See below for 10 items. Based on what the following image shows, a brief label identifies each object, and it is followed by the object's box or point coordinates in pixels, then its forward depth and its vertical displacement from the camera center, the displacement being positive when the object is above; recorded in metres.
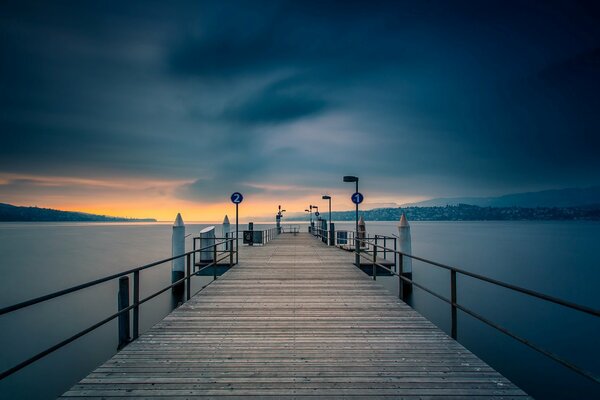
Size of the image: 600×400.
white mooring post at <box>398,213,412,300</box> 13.07 -1.20
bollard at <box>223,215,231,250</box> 20.48 -0.75
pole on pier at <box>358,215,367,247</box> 18.36 -0.79
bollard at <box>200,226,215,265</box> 14.19 -1.36
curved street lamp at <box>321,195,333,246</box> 20.28 -1.51
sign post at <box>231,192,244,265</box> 15.15 +0.75
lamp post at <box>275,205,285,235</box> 38.14 -0.81
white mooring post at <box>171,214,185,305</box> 12.80 -1.49
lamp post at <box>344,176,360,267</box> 15.82 +1.71
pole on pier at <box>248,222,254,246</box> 20.04 -1.73
